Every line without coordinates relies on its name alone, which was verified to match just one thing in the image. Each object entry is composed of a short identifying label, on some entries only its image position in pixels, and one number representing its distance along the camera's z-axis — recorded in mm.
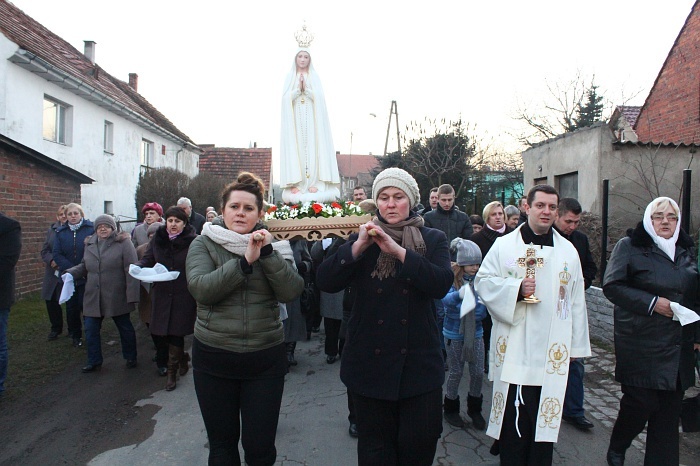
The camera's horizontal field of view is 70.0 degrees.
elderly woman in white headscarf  3492
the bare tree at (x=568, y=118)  29641
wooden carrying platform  3781
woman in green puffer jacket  2895
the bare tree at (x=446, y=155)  21203
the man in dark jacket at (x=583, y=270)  4430
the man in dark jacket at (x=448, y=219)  6594
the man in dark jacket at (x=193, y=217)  8206
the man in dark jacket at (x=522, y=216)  7788
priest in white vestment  3281
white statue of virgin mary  5688
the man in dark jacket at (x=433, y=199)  7639
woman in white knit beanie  2613
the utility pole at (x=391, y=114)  27462
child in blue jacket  4488
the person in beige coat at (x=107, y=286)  5949
